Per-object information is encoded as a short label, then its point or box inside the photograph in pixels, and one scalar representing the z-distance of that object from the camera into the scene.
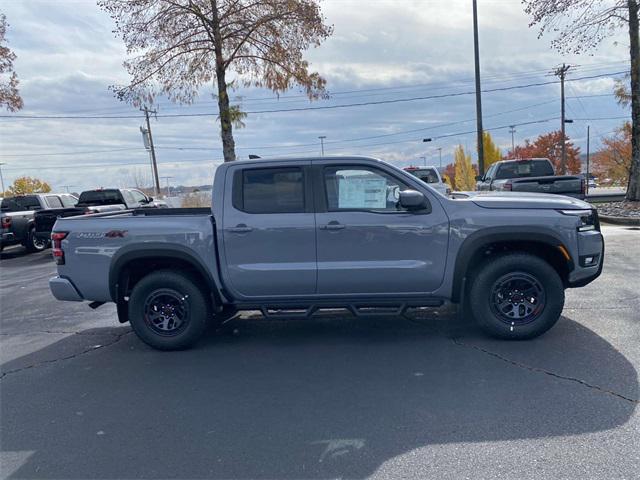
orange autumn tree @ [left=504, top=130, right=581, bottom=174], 72.50
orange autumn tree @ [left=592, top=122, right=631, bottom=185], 46.16
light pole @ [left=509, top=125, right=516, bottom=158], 83.88
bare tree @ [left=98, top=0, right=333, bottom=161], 14.76
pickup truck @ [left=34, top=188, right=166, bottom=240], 13.85
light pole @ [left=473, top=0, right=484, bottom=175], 20.62
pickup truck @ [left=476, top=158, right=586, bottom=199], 11.98
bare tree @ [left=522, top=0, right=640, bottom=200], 15.88
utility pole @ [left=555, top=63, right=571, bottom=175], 42.38
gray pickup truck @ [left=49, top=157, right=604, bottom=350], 4.91
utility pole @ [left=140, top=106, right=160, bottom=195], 44.03
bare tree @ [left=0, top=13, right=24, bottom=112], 19.53
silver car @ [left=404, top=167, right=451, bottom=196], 14.97
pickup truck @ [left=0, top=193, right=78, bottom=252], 14.23
